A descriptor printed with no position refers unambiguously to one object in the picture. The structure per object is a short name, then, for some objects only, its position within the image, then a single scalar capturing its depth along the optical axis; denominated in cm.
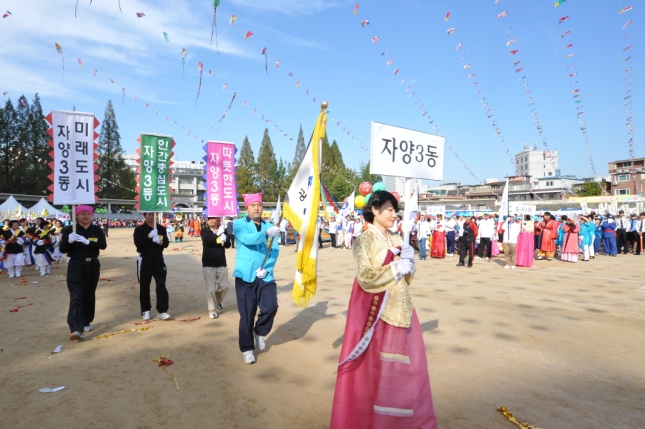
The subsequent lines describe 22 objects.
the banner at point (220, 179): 916
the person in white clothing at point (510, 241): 1266
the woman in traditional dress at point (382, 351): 275
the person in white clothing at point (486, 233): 1495
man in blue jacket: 472
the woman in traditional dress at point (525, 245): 1317
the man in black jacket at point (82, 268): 559
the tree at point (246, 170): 6444
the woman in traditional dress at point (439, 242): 1672
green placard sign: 776
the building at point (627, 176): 5275
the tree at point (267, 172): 6762
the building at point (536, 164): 10678
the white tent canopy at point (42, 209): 2733
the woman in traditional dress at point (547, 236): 1523
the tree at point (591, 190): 5940
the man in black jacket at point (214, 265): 695
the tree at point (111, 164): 5553
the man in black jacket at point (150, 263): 644
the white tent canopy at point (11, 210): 2253
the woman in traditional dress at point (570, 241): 1452
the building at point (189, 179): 8912
